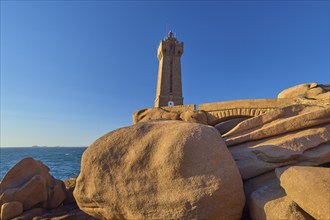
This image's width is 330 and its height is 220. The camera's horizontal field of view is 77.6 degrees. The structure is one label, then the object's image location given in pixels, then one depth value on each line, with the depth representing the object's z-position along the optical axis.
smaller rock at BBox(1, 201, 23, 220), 8.51
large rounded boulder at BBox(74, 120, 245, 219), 2.87
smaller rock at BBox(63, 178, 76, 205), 11.10
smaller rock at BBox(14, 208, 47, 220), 8.59
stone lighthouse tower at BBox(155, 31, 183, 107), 29.03
